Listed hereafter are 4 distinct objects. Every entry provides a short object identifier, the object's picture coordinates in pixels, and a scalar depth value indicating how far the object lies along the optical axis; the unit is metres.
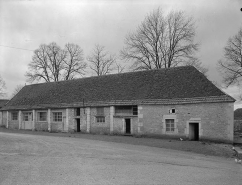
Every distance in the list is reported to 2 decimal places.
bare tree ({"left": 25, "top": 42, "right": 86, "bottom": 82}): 52.44
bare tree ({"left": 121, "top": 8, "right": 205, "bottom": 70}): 38.44
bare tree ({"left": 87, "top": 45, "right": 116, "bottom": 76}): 49.56
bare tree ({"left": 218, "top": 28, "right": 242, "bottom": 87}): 31.38
